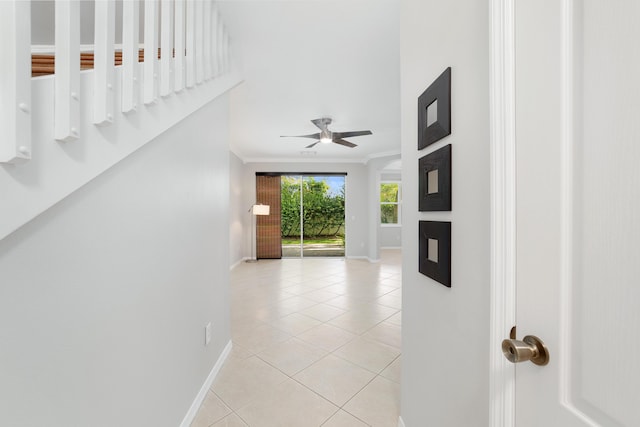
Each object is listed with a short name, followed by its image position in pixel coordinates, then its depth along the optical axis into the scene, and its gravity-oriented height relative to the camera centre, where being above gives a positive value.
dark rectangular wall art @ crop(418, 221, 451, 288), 0.94 -0.17
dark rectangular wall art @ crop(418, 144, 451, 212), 0.94 +0.12
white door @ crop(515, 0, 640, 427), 0.43 +0.00
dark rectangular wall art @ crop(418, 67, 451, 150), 0.93 +0.40
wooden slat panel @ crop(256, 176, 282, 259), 6.68 -0.28
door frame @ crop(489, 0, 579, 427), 0.63 +0.01
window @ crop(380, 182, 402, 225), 8.27 +0.28
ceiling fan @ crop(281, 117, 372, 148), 3.66 +1.15
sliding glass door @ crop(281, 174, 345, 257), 6.90 -0.07
